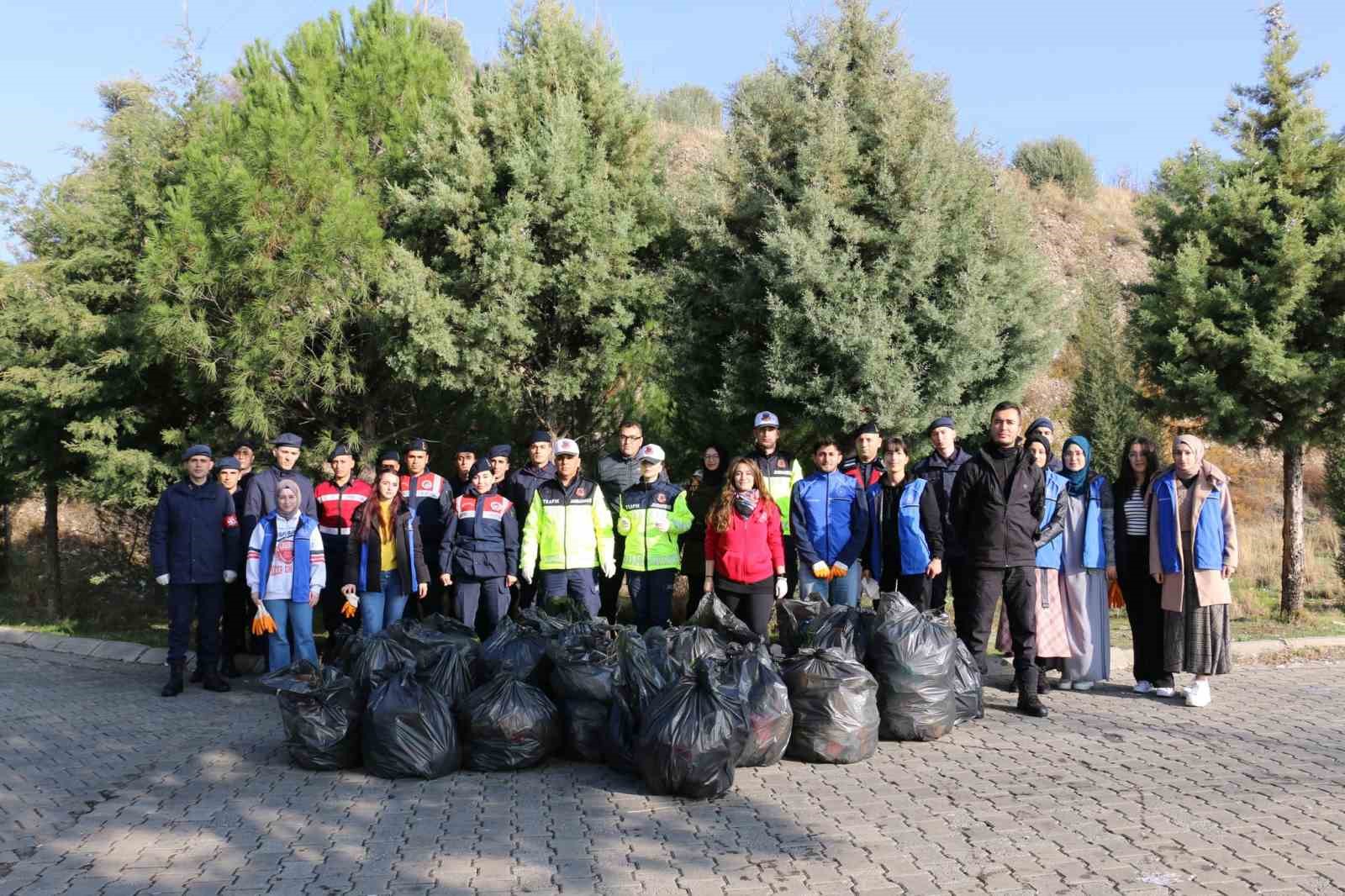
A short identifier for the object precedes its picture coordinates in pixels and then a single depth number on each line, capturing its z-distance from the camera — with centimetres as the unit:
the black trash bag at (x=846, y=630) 688
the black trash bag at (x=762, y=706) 605
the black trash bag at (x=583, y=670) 645
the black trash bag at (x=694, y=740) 555
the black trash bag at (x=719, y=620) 720
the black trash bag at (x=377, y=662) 653
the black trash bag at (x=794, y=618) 735
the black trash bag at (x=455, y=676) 654
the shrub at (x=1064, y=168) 3522
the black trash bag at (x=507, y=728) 623
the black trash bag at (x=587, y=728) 641
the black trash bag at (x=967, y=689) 716
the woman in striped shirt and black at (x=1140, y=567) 824
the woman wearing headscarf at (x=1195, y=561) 781
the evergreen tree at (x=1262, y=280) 1073
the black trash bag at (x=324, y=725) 629
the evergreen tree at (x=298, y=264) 1078
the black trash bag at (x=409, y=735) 611
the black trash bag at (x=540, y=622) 712
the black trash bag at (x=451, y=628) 755
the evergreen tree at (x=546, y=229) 1119
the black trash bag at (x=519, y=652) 674
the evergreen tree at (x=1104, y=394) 1908
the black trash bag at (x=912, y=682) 676
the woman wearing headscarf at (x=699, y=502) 926
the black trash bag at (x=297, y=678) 645
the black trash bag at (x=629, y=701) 617
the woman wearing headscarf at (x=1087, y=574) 842
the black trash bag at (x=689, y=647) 648
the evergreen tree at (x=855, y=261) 1055
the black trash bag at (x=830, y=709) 630
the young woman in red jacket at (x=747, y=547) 795
